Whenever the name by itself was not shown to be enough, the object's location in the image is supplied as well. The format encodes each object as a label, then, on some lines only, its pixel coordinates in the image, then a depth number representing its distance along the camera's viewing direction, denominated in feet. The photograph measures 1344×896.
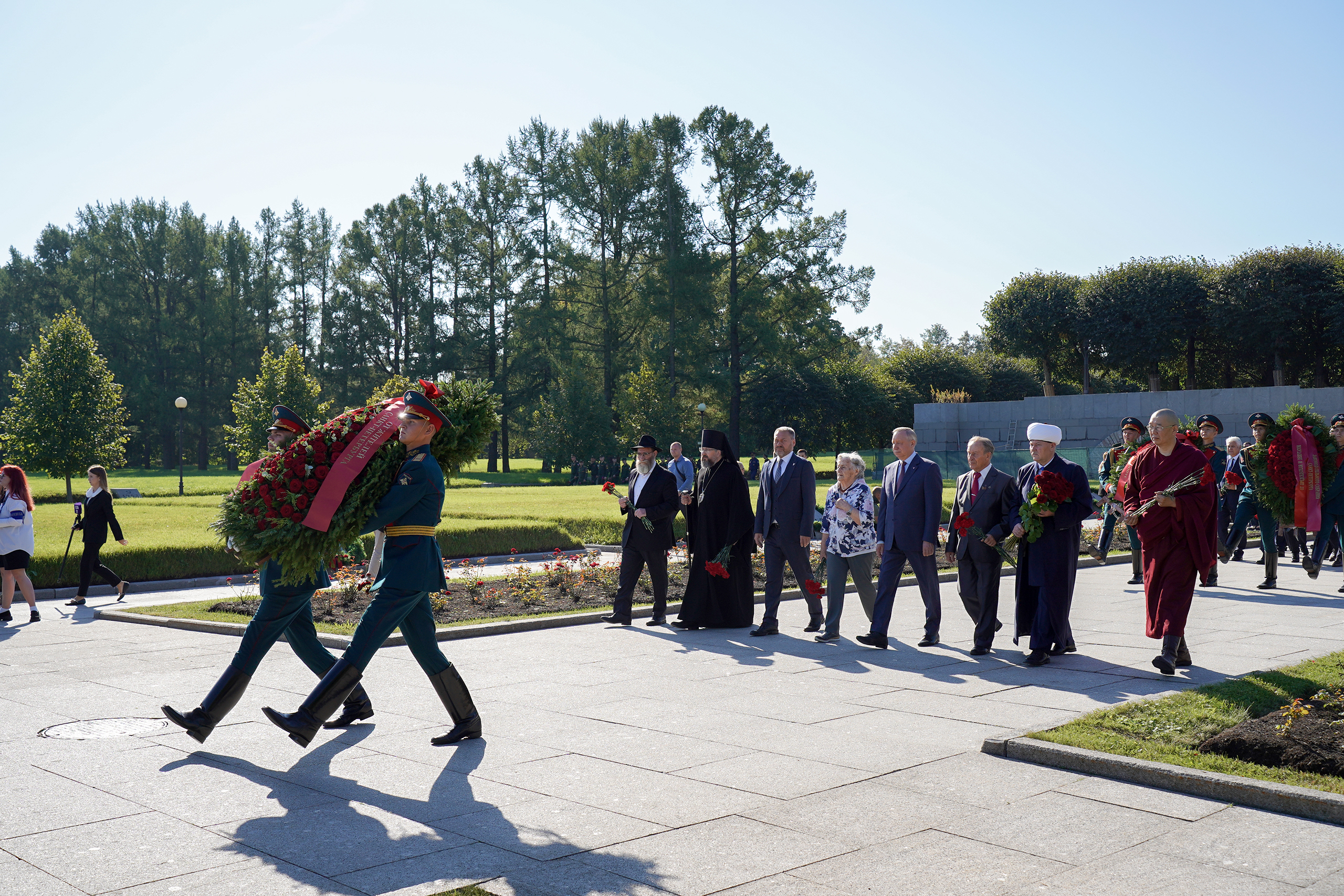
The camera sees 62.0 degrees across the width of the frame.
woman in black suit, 44.27
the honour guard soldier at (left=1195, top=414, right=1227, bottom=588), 45.85
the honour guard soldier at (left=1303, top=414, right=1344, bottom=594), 43.83
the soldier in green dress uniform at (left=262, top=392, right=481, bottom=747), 19.08
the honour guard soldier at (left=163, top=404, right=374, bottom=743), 19.76
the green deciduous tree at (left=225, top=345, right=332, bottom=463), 137.39
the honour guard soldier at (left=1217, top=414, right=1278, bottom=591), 45.42
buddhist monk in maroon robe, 26.53
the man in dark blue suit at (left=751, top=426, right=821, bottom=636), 33.86
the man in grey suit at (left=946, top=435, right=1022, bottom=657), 29.99
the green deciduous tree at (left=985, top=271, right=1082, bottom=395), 188.85
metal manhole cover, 21.04
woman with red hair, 39.86
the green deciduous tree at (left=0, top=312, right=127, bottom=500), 123.24
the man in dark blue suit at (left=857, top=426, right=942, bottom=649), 31.50
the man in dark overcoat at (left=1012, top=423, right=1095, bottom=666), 28.32
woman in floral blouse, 32.58
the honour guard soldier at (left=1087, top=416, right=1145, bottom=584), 42.32
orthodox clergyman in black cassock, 35.40
